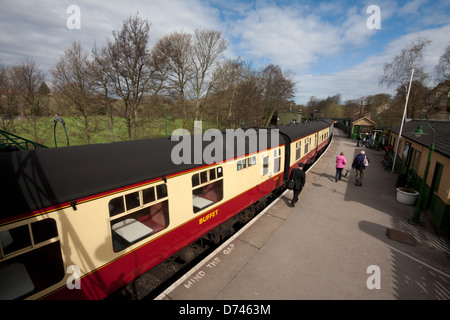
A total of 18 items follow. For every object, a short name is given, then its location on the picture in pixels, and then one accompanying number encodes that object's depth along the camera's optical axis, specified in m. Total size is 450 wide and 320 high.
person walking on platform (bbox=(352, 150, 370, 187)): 11.09
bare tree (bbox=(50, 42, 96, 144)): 17.53
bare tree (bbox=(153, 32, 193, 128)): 24.53
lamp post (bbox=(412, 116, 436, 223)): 7.26
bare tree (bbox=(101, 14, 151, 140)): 18.19
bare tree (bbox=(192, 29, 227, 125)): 26.92
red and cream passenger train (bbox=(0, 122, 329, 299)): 2.84
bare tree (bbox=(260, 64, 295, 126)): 39.62
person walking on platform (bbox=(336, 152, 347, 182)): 11.78
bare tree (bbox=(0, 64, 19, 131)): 16.27
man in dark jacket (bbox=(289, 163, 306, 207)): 8.55
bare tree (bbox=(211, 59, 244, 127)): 28.14
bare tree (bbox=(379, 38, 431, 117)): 27.47
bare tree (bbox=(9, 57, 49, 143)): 17.41
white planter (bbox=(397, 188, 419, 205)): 8.90
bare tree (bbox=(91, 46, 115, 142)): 18.05
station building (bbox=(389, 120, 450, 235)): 6.85
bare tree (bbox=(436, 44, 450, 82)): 28.68
